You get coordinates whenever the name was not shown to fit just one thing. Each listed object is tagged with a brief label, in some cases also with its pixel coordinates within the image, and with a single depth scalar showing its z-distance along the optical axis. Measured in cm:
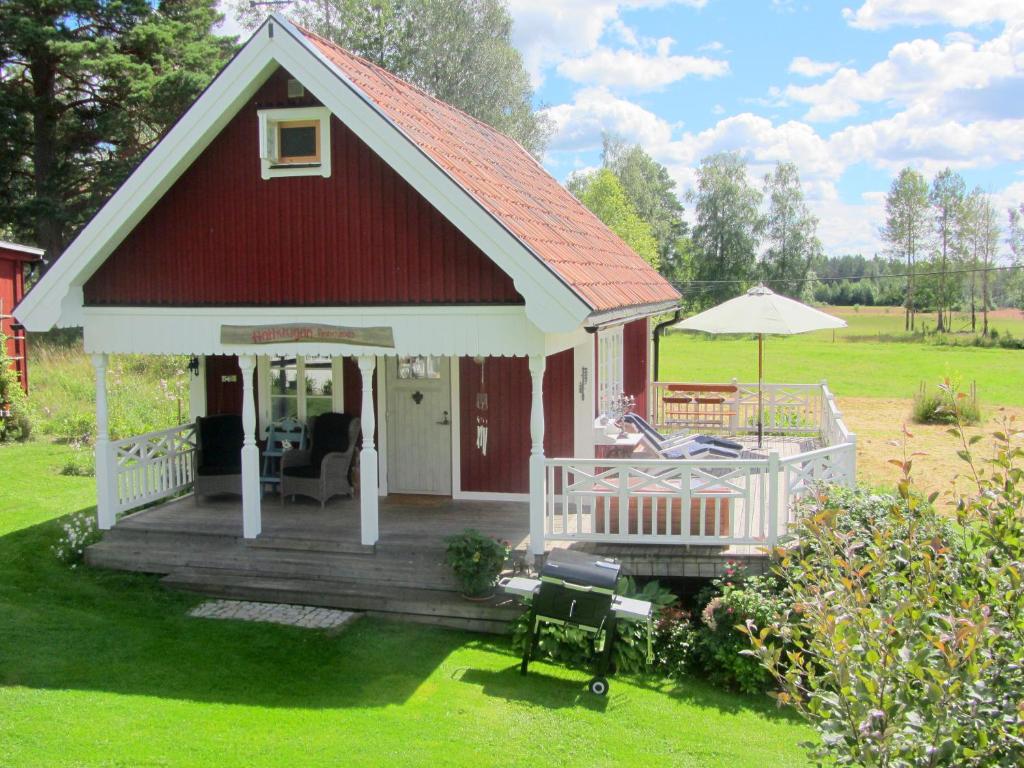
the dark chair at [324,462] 1163
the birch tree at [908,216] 6681
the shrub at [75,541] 1093
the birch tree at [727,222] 6906
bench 1861
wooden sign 977
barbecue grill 792
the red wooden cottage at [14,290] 2045
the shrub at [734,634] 812
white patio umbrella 1330
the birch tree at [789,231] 7006
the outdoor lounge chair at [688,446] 1193
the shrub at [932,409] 2188
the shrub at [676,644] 848
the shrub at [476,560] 907
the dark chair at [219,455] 1188
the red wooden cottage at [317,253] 934
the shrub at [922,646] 305
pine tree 2970
